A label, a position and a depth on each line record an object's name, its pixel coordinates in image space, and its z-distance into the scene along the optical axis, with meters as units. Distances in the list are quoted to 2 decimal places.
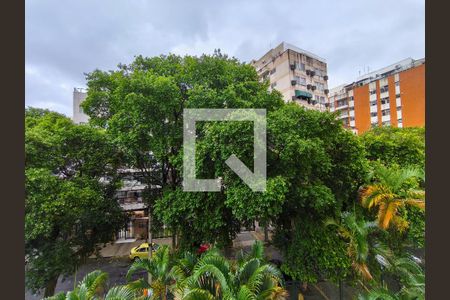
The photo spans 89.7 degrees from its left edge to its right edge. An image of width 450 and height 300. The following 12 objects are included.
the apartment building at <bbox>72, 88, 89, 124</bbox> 20.81
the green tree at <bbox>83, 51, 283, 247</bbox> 7.54
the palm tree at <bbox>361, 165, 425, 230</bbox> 6.41
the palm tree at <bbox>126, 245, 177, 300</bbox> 5.98
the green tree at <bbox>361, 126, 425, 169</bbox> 10.53
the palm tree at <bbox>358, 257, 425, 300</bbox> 5.34
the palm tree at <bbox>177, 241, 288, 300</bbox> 4.57
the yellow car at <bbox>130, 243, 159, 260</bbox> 13.77
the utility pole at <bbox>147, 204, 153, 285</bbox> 10.44
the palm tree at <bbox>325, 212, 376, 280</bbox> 6.32
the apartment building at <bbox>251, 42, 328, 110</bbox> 26.66
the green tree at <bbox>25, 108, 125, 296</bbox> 7.19
